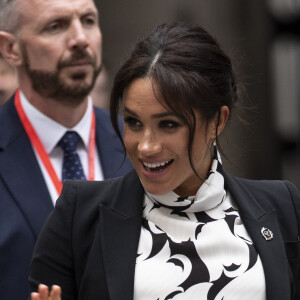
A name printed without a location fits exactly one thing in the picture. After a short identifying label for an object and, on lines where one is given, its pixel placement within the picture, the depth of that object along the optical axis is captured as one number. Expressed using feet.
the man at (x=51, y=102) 27.58
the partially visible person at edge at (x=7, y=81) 35.60
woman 20.13
